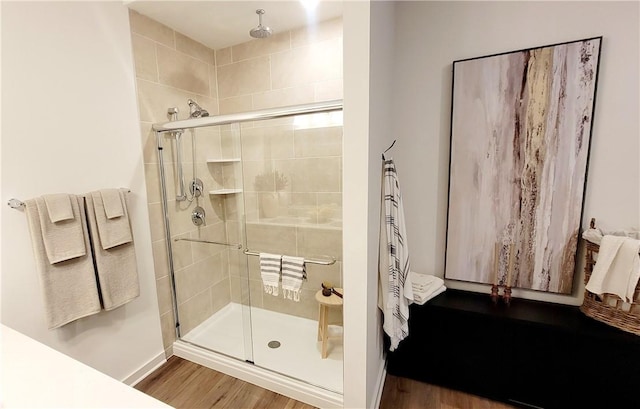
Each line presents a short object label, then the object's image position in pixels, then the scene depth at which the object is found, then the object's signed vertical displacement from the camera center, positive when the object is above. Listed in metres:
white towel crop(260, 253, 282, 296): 1.84 -0.69
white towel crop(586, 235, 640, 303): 1.34 -0.54
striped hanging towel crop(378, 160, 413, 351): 1.56 -0.57
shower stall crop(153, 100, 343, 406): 2.01 -0.47
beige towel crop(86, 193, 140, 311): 1.53 -0.58
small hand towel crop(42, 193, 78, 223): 1.35 -0.18
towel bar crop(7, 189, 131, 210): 1.25 -0.15
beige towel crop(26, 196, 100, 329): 1.31 -0.58
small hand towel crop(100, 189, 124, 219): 1.56 -0.19
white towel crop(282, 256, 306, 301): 1.81 -0.70
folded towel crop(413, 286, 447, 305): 1.72 -0.84
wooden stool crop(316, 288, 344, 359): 2.00 -1.08
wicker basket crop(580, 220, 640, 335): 1.37 -0.76
